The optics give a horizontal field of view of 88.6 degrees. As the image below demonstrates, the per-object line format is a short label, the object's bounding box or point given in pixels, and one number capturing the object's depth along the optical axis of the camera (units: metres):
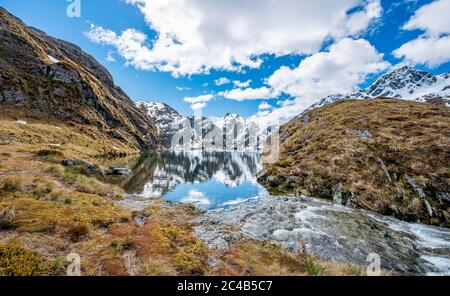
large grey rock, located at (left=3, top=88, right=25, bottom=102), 98.19
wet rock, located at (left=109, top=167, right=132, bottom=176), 54.47
